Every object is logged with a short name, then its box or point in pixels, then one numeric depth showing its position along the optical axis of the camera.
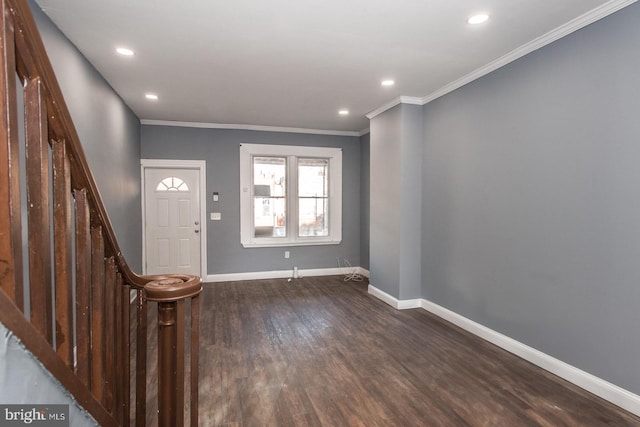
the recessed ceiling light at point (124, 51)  2.89
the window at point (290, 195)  5.76
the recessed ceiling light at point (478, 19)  2.39
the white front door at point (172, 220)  5.41
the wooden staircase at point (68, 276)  0.73
